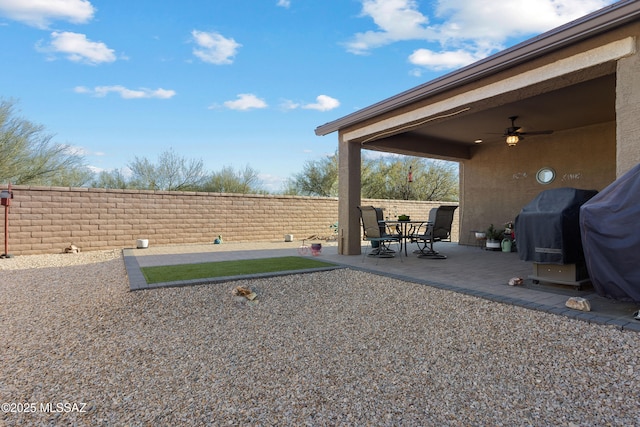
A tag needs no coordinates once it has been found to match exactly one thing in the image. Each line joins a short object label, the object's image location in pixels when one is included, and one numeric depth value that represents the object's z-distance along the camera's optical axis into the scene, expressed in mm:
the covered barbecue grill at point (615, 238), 2746
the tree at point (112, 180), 13336
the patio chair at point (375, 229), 6371
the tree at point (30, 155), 9297
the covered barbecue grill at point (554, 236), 3568
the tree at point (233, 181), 15016
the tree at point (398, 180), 18562
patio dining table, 6686
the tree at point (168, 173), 13477
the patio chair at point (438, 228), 6523
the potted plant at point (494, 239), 8211
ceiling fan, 6430
